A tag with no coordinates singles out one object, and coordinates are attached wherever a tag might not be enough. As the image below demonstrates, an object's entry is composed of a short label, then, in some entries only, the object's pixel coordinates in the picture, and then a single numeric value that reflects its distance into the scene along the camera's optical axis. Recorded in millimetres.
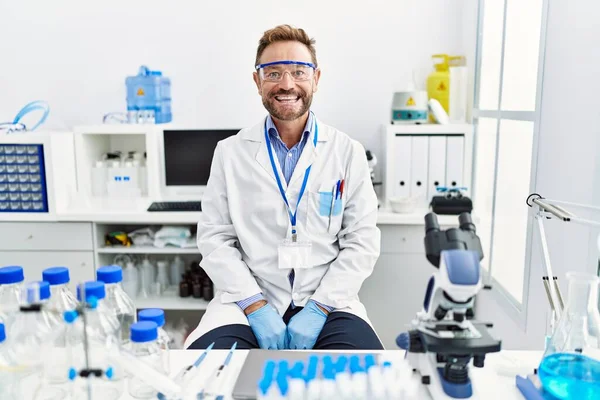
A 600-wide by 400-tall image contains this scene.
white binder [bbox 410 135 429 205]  2662
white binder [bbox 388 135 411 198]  2668
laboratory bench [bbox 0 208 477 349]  2521
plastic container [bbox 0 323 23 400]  923
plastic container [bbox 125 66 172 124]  2809
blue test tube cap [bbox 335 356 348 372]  964
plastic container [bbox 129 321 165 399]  907
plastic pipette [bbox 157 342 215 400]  995
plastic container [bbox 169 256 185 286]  2875
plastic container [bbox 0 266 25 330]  967
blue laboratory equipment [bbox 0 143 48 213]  2549
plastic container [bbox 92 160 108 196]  2846
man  1696
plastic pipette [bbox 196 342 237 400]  970
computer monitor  2781
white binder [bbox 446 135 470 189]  2652
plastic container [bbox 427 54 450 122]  2830
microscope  889
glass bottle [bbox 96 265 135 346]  1018
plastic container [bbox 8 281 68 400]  935
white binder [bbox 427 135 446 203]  2656
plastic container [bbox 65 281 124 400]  893
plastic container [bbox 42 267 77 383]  972
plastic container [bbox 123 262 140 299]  2719
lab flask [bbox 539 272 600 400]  920
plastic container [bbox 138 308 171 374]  979
